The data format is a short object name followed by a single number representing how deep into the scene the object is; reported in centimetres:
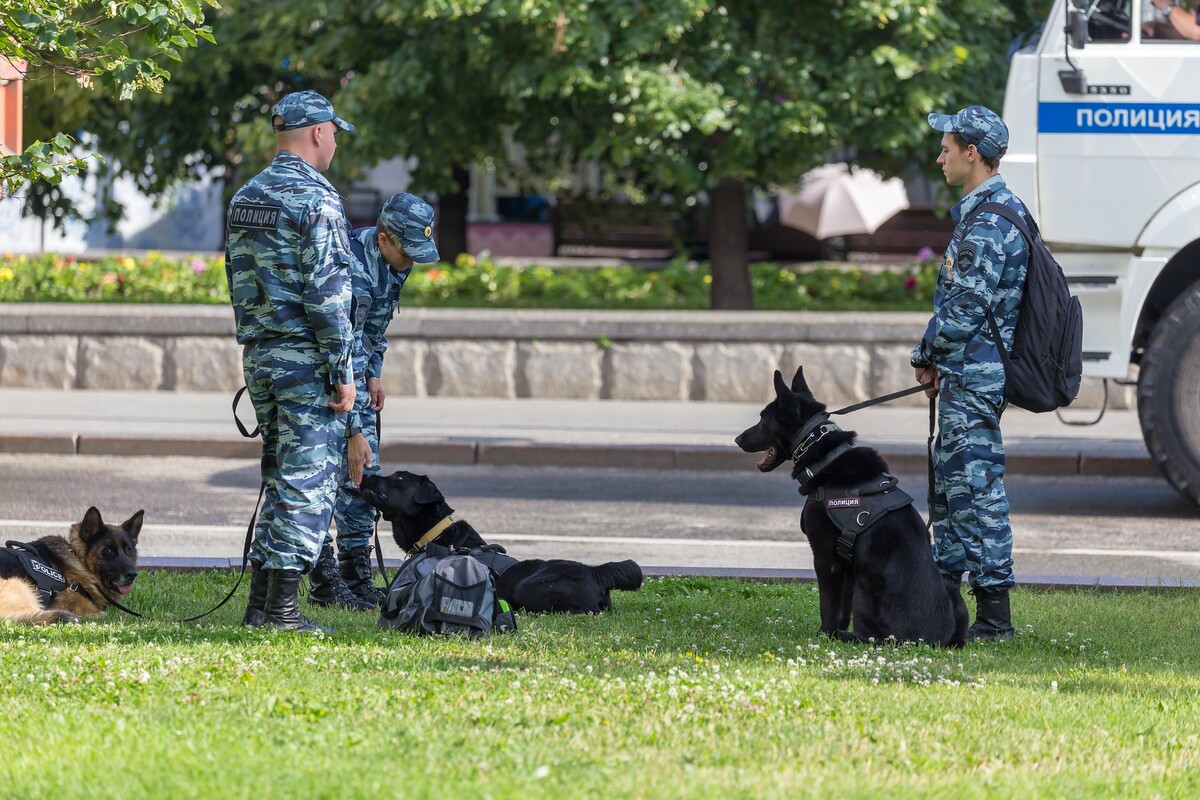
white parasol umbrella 5622
